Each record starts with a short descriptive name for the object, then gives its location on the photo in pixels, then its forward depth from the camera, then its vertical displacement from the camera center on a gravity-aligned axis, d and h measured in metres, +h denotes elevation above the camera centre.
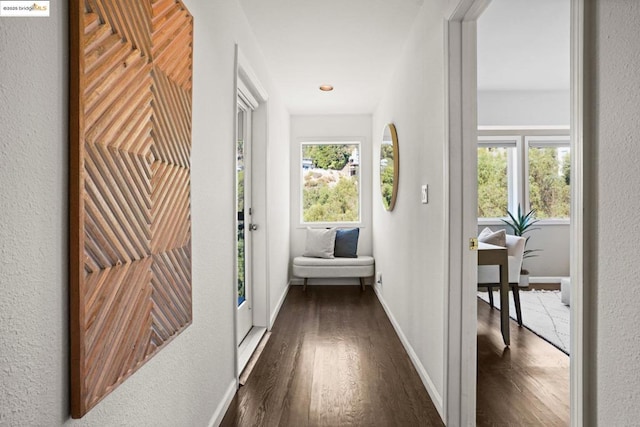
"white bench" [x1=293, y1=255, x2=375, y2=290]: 5.12 -0.72
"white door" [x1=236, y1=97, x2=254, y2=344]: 3.41 -0.02
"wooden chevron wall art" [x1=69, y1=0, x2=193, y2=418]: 0.90 +0.08
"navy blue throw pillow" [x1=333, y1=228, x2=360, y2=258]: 5.40 -0.41
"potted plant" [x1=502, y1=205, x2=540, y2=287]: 5.20 -0.16
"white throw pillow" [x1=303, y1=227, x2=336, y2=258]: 5.29 -0.40
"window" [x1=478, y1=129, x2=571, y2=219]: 5.54 +0.60
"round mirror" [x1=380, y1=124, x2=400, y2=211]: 3.55 +0.47
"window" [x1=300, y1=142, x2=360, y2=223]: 5.71 +0.47
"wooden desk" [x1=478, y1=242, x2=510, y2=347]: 3.02 -0.40
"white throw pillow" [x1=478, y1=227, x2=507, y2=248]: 3.59 -0.23
